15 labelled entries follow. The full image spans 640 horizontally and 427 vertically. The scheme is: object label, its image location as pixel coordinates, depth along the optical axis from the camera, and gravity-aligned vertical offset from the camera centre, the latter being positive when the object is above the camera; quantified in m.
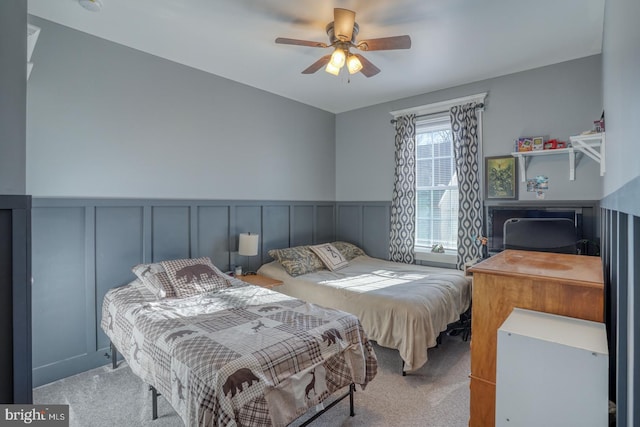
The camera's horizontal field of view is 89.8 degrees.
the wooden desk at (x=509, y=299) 1.36 -0.39
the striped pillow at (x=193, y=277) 2.75 -0.57
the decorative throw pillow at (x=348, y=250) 4.57 -0.53
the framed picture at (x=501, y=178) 3.57 +0.40
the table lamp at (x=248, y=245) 3.62 -0.36
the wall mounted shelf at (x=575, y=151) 2.52 +0.58
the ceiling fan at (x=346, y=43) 2.27 +1.28
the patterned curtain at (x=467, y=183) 3.76 +0.35
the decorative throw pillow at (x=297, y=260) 3.77 -0.57
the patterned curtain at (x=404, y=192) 4.32 +0.28
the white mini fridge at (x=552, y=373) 1.12 -0.59
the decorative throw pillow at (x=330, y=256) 4.04 -0.56
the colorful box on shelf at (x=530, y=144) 3.36 +0.73
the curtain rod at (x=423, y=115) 4.10 +1.28
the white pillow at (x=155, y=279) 2.68 -0.56
